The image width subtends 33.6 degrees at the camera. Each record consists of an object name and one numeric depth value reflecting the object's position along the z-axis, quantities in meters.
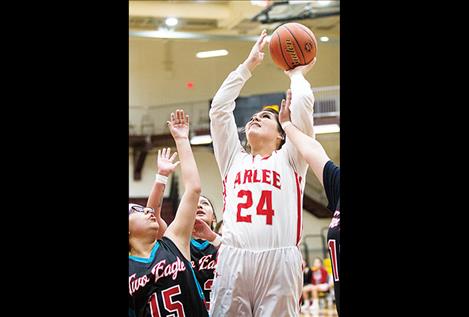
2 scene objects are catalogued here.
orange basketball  4.30
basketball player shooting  4.15
